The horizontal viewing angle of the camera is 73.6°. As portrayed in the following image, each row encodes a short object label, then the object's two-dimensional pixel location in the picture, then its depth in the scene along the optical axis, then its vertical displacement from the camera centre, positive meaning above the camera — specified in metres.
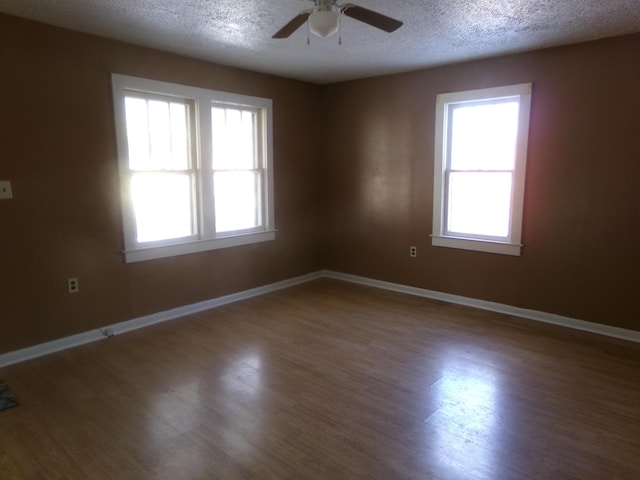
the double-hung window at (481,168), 4.14 +0.16
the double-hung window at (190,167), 3.83 +0.16
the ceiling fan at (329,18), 2.17 +0.91
